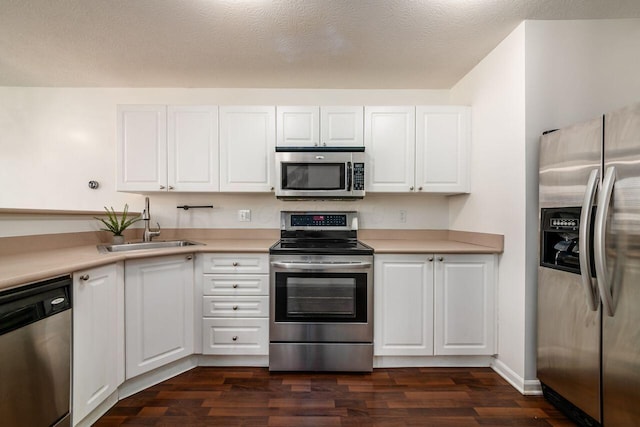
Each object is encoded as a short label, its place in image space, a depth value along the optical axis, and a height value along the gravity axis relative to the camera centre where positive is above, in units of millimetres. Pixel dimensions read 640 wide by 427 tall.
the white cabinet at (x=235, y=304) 2406 -681
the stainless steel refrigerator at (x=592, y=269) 1408 -273
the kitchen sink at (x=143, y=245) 2393 -271
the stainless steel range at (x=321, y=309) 2336 -701
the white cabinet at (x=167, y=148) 2760 +536
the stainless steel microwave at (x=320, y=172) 2732 +334
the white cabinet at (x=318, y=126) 2791 +734
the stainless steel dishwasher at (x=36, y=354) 1265 -604
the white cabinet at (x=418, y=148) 2775 +545
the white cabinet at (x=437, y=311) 2389 -719
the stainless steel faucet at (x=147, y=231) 2803 -169
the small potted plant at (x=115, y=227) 2624 -132
